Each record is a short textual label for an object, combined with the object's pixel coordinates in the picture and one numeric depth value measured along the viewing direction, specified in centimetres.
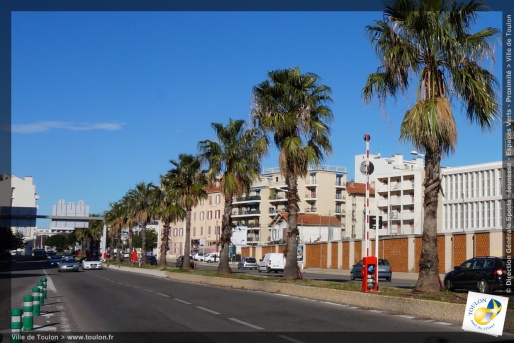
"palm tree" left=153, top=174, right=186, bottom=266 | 5447
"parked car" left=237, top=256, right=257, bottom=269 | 7244
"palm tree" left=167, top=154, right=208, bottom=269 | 5050
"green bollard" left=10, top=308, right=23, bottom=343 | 1030
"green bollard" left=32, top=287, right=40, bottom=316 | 1646
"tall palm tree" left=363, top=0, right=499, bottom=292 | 1834
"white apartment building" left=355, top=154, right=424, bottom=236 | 8969
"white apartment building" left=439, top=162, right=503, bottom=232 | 7738
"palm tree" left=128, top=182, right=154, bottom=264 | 7236
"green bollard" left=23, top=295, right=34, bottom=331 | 1289
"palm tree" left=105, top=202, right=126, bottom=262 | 9200
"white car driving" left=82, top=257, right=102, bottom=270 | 6669
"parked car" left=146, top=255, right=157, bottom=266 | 7976
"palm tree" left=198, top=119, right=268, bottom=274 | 3866
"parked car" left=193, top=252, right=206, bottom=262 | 10064
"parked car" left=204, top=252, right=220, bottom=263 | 9898
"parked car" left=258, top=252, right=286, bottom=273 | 5944
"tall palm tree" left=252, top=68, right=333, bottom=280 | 2902
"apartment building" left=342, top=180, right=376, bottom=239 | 10662
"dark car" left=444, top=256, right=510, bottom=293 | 2515
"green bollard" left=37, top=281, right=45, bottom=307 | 1966
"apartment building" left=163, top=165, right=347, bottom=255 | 11256
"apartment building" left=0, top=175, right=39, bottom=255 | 9975
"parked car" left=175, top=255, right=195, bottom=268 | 7086
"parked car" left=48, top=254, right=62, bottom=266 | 7862
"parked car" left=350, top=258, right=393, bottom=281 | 4269
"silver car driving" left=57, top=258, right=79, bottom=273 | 5954
